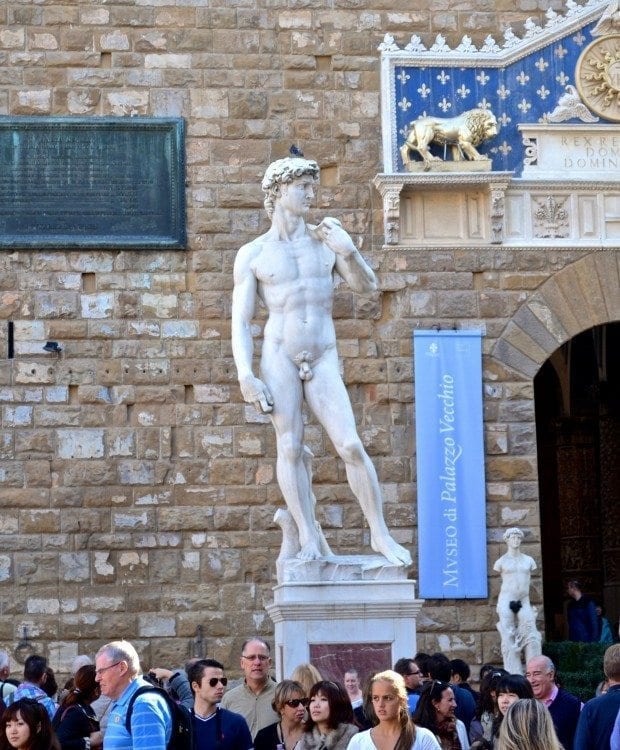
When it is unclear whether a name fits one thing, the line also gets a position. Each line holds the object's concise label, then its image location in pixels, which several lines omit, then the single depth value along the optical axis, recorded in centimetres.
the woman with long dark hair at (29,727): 886
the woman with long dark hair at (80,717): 1028
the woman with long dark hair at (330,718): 1027
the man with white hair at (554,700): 1108
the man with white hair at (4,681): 1290
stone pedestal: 1425
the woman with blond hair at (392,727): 916
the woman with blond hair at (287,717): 1080
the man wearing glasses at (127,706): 847
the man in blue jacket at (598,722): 960
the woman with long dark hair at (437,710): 1065
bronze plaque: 2042
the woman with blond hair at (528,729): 761
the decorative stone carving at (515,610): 1950
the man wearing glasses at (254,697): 1190
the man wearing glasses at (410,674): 1214
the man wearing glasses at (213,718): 1007
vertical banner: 2008
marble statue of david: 1487
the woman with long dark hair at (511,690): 1015
